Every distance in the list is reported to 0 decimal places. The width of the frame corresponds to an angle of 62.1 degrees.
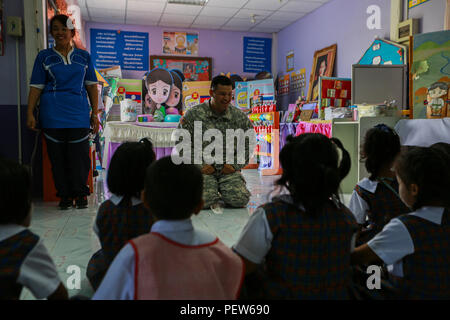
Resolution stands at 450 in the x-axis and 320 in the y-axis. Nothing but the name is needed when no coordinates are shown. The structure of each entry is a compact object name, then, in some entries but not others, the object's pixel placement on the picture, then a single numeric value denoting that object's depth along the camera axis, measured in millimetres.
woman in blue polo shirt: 2689
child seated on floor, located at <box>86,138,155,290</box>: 1190
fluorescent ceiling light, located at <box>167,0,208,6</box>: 5561
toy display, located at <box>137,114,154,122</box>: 4457
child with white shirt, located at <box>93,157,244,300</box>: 697
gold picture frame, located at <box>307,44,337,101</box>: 5363
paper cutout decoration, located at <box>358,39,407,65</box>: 3869
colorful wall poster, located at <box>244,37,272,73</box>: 7262
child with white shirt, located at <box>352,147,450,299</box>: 928
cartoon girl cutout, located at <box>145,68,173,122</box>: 5984
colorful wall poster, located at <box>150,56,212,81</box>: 6836
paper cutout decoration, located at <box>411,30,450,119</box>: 2822
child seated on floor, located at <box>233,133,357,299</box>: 884
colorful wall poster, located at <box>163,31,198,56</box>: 6875
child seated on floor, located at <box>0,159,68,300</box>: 762
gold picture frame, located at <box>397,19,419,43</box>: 3723
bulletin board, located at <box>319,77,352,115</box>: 4199
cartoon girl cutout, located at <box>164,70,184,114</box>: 6121
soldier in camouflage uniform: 2918
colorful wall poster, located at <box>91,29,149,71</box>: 6602
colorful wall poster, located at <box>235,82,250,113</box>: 6697
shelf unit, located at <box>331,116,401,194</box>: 3558
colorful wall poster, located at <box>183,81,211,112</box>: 6477
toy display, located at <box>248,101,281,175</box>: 5137
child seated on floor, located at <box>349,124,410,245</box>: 1312
